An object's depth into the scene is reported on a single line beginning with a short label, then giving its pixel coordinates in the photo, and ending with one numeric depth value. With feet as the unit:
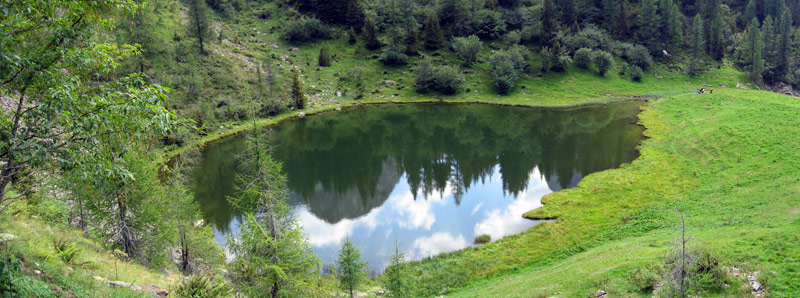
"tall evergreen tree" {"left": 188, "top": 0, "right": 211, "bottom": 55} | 242.99
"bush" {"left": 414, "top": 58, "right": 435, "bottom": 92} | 281.95
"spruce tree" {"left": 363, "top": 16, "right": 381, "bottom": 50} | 324.19
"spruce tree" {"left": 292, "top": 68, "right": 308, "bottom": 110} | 244.01
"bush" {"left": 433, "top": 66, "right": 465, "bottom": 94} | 278.67
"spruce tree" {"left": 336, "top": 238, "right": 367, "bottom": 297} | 72.79
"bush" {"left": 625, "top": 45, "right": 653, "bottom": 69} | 325.42
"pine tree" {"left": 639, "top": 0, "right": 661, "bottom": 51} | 351.05
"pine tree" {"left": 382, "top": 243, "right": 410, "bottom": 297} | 68.54
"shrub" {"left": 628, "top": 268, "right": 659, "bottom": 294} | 53.88
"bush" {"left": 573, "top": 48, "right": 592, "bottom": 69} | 307.17
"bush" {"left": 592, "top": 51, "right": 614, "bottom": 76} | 301.63
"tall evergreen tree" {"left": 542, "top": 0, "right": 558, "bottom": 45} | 325.42
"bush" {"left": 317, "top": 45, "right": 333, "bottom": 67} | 297.51
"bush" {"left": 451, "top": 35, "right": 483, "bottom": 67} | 306.35
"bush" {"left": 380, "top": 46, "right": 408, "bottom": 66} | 306.55
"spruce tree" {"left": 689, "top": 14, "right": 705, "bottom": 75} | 344.90
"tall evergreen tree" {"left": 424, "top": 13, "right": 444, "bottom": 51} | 328.70
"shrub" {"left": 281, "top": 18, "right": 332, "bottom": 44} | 322.14
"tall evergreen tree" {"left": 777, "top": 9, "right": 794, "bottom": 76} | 320.09
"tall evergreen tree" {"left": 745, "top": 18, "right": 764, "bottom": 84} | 313.12
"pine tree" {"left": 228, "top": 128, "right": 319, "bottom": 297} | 55.67
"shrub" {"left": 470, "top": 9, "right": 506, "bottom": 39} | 340.18
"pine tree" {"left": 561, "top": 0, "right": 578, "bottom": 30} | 348.18
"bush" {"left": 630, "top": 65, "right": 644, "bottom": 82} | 308.60
